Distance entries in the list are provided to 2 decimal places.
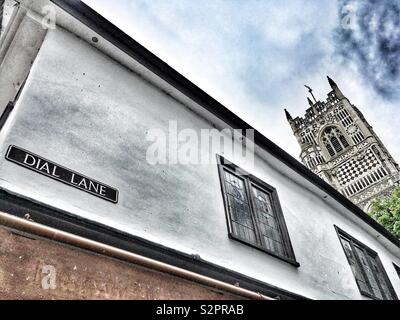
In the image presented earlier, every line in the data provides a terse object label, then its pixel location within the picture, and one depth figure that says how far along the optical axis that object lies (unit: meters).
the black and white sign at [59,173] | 4.08
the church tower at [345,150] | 46.03
